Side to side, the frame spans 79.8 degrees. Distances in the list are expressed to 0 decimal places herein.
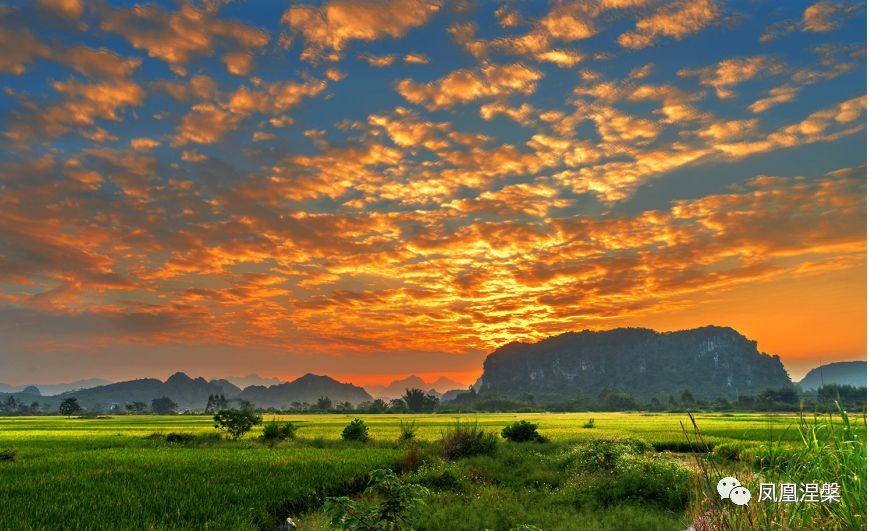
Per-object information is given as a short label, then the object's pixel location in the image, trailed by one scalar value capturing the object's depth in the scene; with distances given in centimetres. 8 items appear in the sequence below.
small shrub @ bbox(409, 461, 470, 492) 1772
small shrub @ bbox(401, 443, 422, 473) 2295
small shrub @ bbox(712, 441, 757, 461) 2620
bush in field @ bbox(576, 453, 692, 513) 1501
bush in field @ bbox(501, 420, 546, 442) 3312
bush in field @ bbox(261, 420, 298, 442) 3475
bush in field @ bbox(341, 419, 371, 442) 3494
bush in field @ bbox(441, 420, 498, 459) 2578
